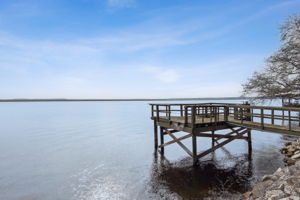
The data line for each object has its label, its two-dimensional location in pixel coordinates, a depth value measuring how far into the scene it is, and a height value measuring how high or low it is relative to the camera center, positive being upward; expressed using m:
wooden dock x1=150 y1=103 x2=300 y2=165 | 8.75 -1.62
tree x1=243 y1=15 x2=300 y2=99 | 11.88 +1.52
